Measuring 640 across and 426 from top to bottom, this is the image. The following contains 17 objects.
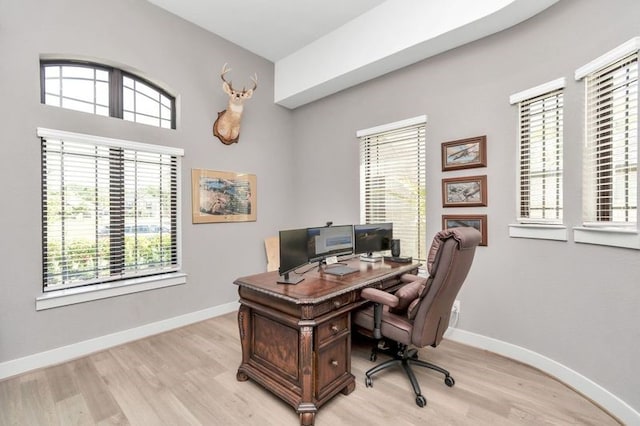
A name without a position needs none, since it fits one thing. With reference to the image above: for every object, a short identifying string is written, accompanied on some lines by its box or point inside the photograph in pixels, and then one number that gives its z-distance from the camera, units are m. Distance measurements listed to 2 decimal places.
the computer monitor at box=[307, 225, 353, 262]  2.49
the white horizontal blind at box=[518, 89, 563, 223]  2.38
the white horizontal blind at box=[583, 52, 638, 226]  1.86
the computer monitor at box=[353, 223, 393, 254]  3.05
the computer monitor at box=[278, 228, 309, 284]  2.08
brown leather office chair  1.82
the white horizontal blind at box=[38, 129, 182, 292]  2.61
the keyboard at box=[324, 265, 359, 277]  2.46
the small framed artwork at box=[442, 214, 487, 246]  2.81
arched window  2.70
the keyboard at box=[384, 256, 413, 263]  3.01
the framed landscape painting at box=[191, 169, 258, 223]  3.55
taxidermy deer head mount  3.52
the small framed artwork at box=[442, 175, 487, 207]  2.81
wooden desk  1.81
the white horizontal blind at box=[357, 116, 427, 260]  3.31
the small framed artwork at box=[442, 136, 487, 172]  2.79
